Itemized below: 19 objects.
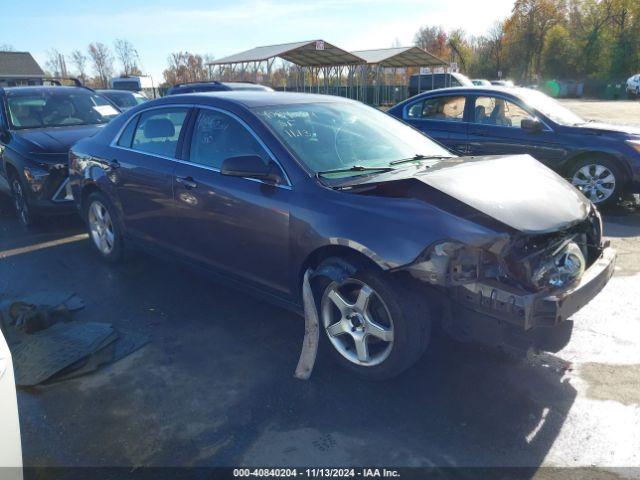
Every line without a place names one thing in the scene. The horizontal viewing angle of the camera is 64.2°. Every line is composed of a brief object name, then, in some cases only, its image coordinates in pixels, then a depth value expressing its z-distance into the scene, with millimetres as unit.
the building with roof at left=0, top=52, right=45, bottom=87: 49834
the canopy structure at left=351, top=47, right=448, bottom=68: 27686
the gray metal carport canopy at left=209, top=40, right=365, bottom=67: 25523
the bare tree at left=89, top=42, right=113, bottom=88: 65312
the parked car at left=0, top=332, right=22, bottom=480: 1774
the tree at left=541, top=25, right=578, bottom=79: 59438
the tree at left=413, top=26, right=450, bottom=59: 75750
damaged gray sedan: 2801
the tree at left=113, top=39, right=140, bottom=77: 63928
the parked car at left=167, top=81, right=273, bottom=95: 13580
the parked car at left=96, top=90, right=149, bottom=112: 15615
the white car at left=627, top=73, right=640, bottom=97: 43322
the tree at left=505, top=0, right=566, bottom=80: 62531
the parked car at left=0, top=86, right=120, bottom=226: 6348
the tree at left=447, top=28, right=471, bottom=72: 68688
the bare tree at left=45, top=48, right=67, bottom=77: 64006
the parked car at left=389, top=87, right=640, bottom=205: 7031
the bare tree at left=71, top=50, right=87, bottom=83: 64312
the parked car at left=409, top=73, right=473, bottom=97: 24812
